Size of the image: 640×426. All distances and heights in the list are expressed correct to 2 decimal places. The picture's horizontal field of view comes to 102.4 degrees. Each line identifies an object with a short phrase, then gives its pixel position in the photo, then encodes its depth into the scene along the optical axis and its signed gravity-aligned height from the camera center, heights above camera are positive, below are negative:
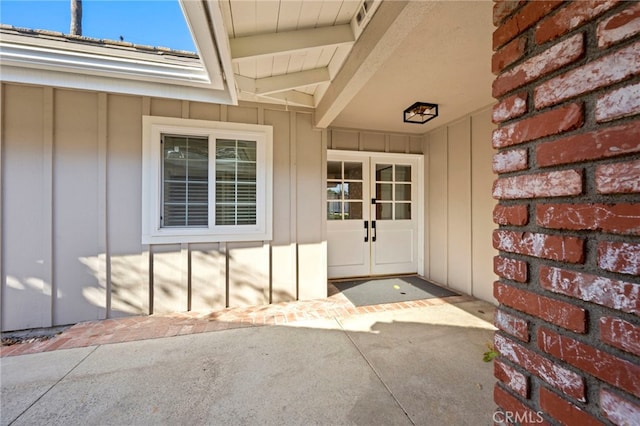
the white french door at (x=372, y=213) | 4.29 +0.01
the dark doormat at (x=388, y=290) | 3.41 -1.12
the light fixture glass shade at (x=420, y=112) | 3.30 +1.36
